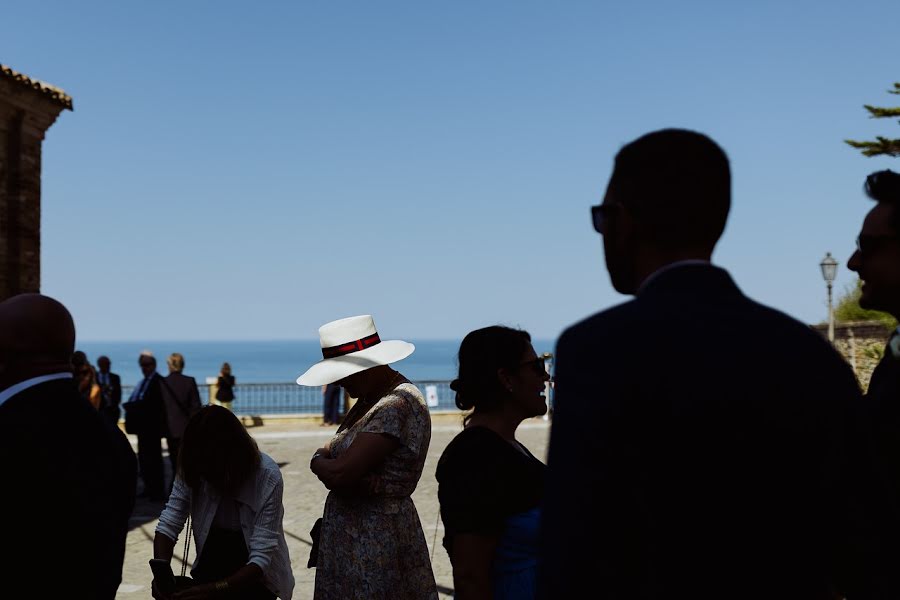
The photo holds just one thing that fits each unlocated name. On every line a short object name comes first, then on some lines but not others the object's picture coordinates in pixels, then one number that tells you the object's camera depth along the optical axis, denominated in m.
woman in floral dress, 3.52
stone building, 15.26
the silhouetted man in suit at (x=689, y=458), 1.25
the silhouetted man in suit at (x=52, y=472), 2.22
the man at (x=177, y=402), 10.99
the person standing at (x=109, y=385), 13.06
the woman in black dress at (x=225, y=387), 18.20
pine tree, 32.28
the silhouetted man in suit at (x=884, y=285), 1.89
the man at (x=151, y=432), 11.13
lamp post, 21.62
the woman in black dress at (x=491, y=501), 2.49
